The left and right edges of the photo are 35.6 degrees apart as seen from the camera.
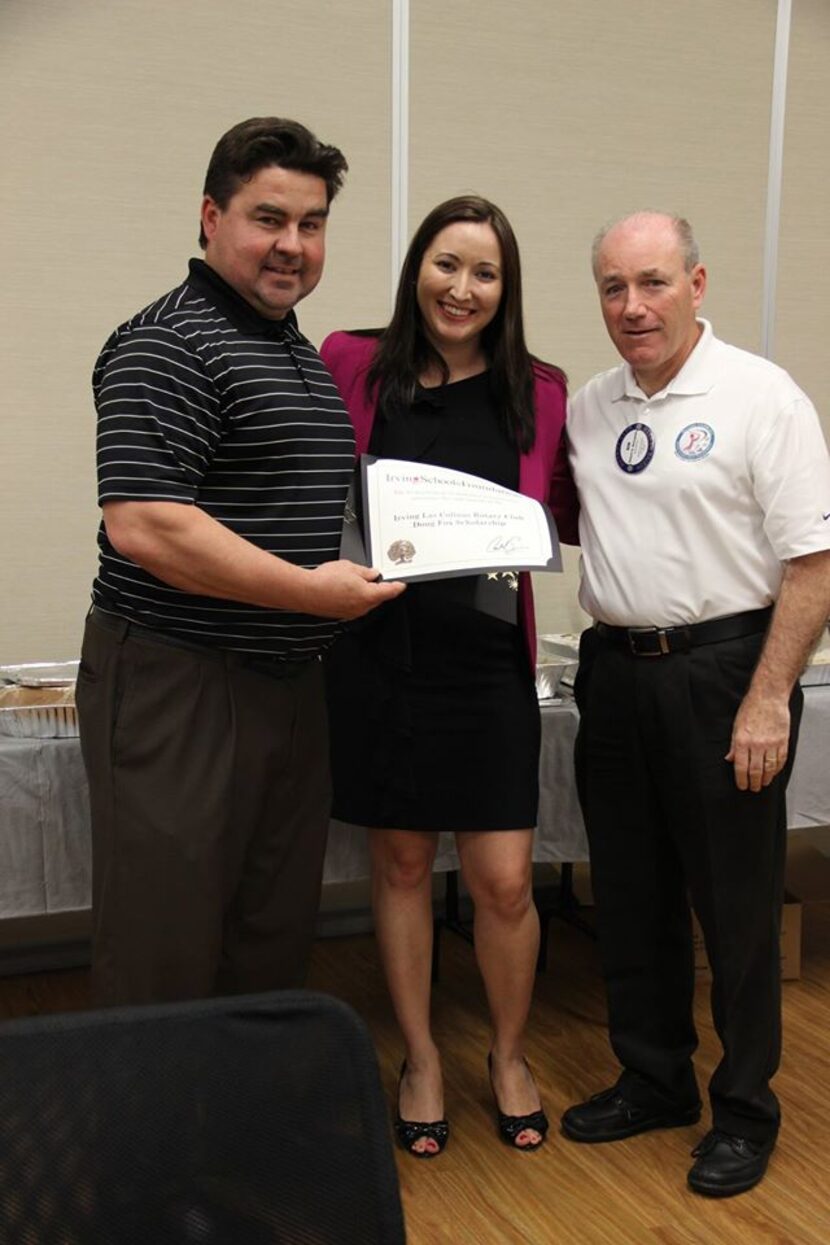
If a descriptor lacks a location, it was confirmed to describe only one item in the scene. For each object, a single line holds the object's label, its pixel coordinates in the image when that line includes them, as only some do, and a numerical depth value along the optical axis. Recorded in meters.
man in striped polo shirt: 1.73
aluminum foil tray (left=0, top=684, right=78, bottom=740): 2.47
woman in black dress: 2.20
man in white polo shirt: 2.13
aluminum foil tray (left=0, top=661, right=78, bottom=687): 2.60
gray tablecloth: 2.40
